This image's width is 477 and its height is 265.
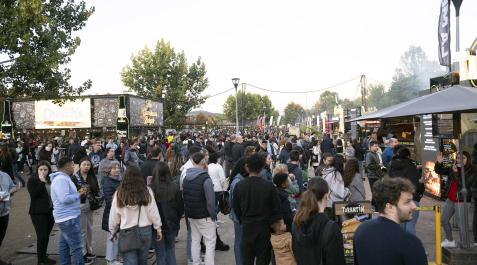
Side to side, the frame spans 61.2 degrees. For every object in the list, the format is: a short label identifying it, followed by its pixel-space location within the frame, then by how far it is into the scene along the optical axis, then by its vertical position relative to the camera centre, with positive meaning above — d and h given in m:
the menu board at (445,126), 8.70 +0.05
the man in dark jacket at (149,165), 6.50 -0.49
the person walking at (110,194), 5.97 -0.86
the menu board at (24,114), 33.69 +2.00
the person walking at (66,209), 5.45 -0.99
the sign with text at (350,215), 4.93 -1.12
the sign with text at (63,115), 32.94 +1.80
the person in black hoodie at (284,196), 5.11 -0.85
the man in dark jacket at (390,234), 2.42 -0.65
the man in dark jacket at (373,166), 8.29 -0.76
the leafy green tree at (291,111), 97.38 +5.07
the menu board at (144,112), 33.03 +2.01
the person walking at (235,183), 5.73 -0.76
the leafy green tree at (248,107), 68.62 +4.62
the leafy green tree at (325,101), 124.95 +9.48
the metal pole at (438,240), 5.58 -1.58
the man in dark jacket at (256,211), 4.82 -0.95
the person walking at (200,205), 5.53 -0.98
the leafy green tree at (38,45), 11.17 +2.84
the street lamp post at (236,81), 22.64 +2.94
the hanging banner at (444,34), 10.47 +2.49
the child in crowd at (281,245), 4.76 -1.35
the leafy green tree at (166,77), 39.44 +5.72
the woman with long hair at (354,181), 6.21 -0.78
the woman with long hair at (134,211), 4.61 -0.88
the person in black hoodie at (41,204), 6.14 -1.01
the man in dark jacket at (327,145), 16.07 -0.57
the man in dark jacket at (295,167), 7.11 -0.63
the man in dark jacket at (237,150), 12.89 -0.55
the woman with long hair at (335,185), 6.04 -0.82
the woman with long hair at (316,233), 3.22 -0.86
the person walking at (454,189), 6.70 -1.02
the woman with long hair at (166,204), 5.32 -0.93
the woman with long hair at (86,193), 6.31 -0.90
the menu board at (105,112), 33.22 +2.01
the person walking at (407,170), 6.58 -0.67
